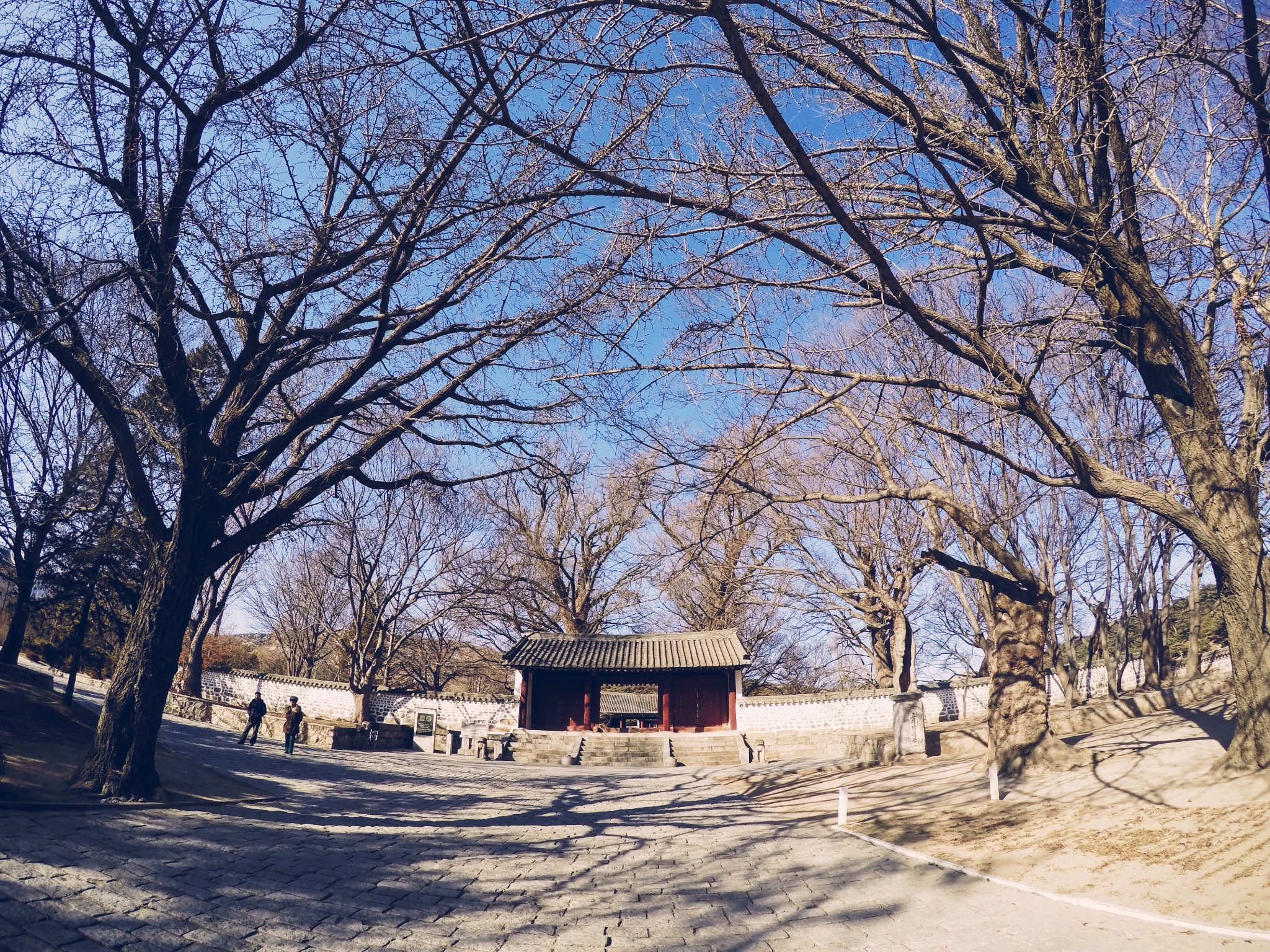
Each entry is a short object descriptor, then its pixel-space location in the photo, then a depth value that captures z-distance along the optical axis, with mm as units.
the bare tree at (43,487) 13885
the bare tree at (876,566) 20859
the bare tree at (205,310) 7117
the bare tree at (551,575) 29188
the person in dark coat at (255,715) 17828
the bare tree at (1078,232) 5996
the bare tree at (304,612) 32719
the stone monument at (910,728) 14227
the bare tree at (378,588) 25734
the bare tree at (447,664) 33000
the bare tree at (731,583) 8916
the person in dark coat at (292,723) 16656
